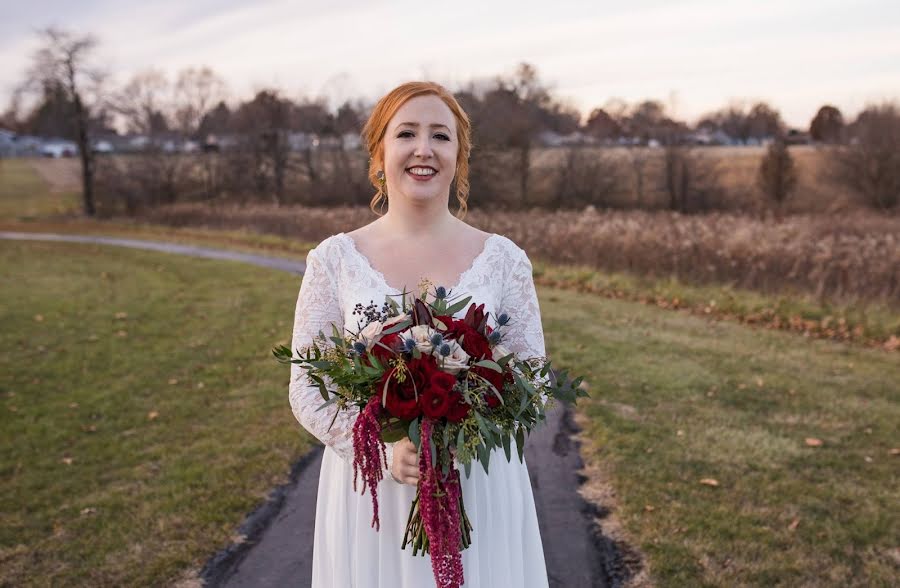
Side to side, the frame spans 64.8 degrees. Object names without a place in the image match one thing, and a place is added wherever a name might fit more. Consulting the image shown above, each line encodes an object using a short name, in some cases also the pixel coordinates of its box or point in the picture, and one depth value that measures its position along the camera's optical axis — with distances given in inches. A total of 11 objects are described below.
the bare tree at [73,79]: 1435.8
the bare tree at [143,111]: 1659.7
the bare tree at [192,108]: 1807.3
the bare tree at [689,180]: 1330.0
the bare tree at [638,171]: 1434.5
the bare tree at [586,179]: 1455.5
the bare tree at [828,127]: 1135.5
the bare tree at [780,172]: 1175.6
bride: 106.2
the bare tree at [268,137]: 1644.9
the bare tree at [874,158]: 1055.0
